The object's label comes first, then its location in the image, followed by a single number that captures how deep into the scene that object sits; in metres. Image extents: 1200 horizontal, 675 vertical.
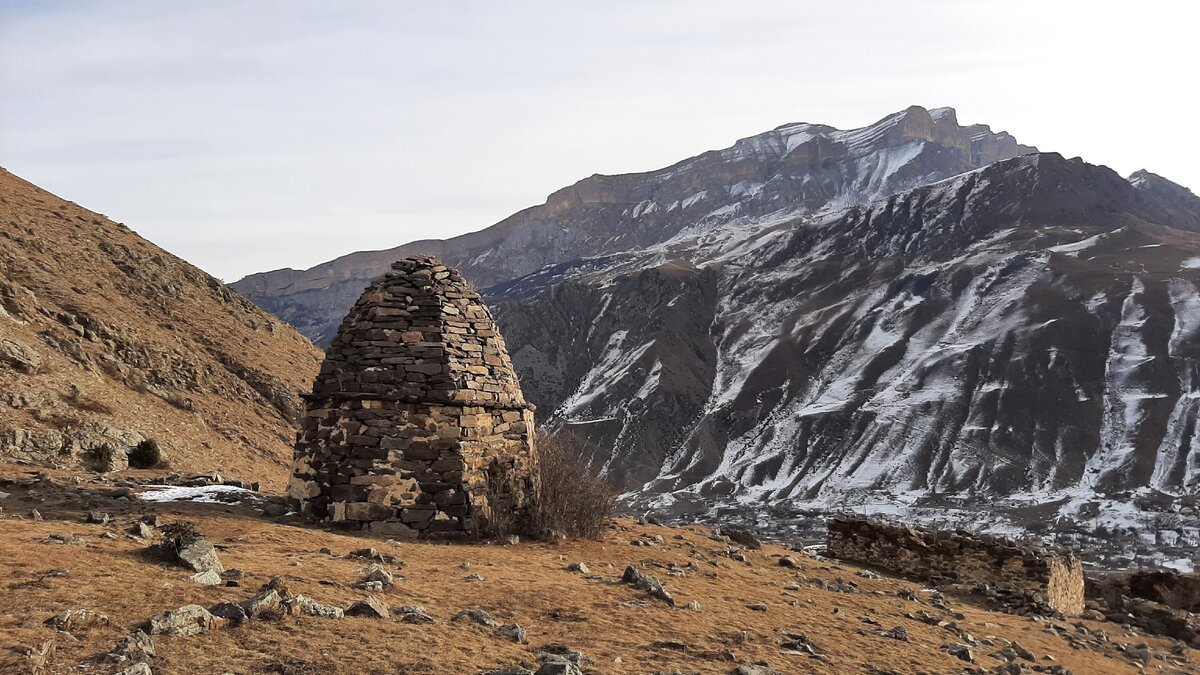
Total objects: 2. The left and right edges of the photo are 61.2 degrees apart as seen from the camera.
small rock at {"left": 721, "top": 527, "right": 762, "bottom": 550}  18.36
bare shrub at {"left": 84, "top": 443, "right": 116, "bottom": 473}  21.72
